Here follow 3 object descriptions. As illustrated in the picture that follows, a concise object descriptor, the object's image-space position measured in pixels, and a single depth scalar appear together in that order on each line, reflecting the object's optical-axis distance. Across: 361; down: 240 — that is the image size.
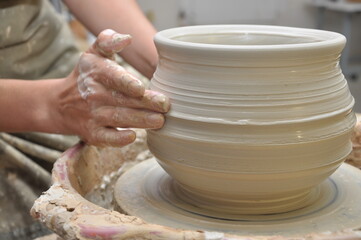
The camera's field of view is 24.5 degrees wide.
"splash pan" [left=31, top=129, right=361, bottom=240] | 0.80
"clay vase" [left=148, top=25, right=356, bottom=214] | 0.87
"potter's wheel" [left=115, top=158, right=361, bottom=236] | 0.91
